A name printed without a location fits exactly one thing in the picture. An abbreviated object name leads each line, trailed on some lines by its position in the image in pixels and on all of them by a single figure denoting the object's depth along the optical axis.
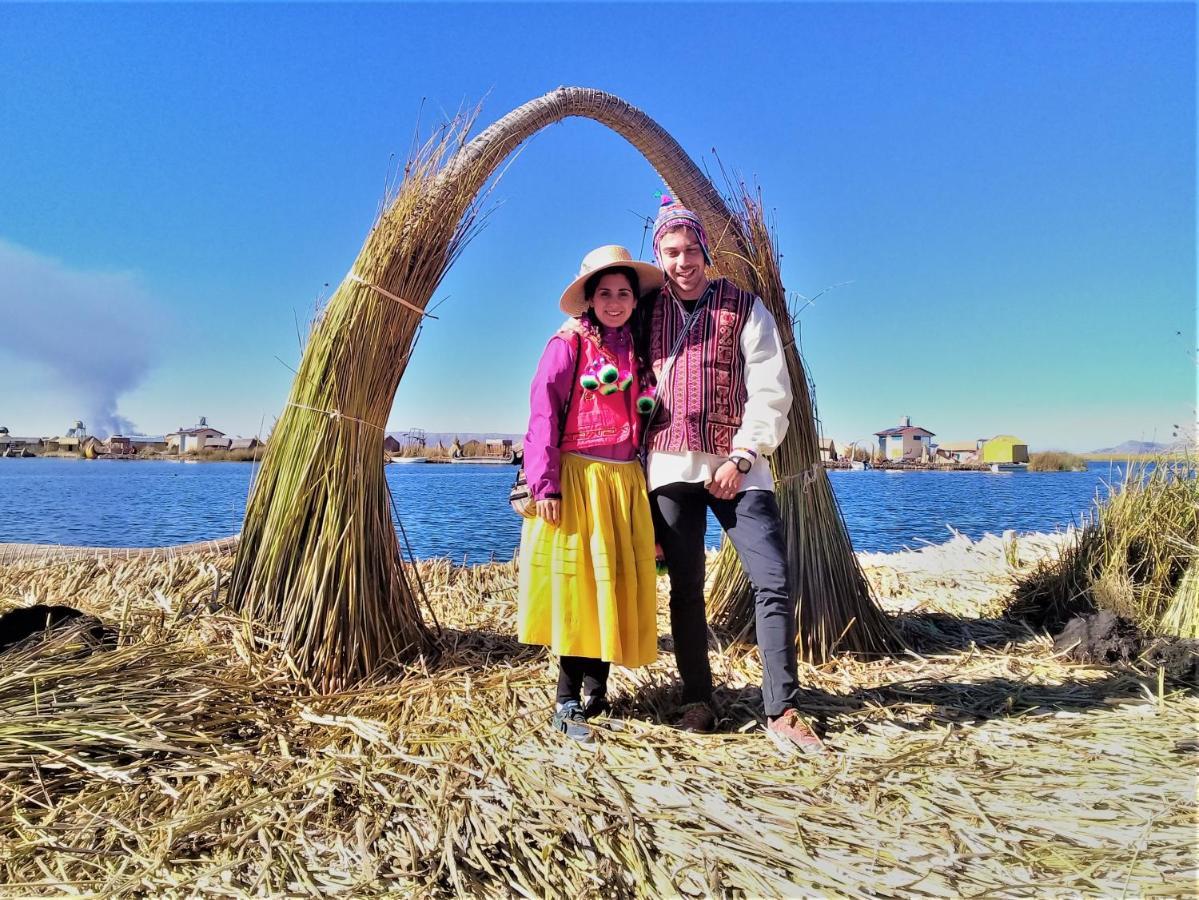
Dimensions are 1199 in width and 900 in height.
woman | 2.17
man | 2.20
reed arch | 2.59
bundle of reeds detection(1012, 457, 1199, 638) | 3.33
